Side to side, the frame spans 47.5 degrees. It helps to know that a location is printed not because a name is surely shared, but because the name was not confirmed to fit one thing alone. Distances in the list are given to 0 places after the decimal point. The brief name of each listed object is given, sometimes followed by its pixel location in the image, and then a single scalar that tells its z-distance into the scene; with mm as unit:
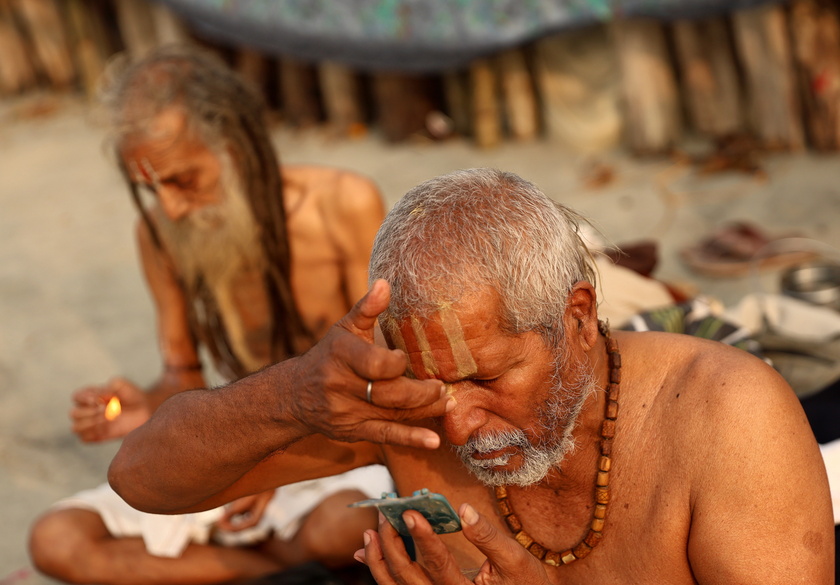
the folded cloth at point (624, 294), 3752
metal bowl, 4609
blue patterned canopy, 6465
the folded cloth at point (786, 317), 4164
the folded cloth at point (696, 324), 3557
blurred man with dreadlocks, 3721
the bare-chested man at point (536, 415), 2195
